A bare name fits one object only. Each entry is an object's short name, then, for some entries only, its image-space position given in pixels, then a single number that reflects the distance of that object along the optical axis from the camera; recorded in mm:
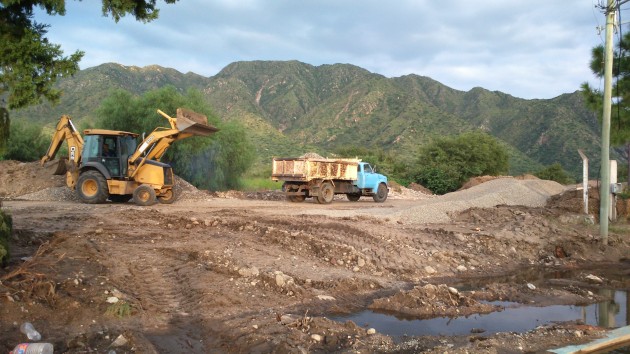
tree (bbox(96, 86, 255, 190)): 26047
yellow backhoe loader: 18328
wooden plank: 5887
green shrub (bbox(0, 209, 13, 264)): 6645
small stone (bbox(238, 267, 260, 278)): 8500
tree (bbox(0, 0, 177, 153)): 6297
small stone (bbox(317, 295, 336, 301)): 8047
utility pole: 13375
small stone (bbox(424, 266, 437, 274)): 10523
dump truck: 22141
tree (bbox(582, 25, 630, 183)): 19078
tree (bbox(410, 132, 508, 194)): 40406
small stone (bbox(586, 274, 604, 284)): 10434
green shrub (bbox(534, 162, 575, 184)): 45688
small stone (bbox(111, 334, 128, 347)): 5477
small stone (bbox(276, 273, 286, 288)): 8153
